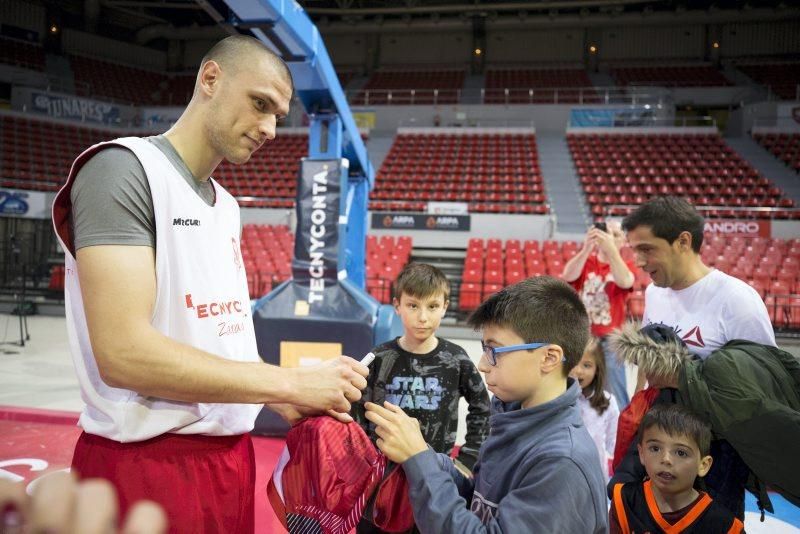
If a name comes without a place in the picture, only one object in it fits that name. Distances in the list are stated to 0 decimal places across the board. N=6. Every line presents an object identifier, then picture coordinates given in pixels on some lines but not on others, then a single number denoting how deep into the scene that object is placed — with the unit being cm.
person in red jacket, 360
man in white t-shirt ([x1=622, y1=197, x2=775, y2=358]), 201
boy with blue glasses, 117
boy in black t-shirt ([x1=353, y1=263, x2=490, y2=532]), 241
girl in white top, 308
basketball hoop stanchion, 387
